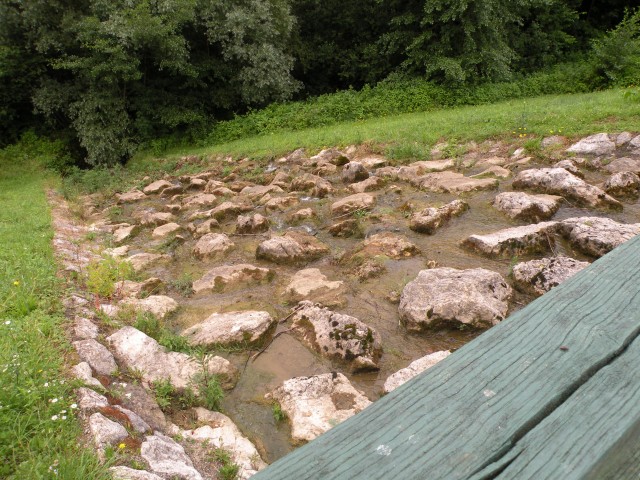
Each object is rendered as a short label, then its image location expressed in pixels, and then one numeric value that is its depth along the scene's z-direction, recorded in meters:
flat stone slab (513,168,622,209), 4.71
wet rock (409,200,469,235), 4.84
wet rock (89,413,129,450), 2.00
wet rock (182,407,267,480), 2.27
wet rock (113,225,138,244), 6.47
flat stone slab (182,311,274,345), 3.39
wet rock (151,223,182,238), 6.37
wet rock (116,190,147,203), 9.39
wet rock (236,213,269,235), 5.92
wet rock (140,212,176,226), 7.09
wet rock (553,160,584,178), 5.46
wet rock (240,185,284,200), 7.52
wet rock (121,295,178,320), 3.84
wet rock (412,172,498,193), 5.68
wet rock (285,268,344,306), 3.86
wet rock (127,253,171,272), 5.19
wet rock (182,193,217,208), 7.76
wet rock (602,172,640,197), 4.91
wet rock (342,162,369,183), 7.19
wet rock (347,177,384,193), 6.52
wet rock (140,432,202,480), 1.96
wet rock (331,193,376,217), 5.81
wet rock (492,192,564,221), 4.67
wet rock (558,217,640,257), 3.75
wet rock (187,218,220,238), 6.07
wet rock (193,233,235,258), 5.34
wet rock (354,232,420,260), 4.41
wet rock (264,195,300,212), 6.64
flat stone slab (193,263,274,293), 4.42
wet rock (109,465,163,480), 1.77
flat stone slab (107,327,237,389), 2.90
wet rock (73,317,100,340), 3.06
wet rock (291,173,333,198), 6.88
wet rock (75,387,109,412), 2.22
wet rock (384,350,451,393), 2.71
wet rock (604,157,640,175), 5.50
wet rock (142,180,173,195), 9.79
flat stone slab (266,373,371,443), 2.52
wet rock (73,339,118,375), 2.73
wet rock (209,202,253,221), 6.71
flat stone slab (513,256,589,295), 3.36
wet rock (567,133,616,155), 6.03
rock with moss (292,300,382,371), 3.04
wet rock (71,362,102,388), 2.45
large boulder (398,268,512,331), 3.15
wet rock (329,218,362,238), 5.26
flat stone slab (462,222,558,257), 4.02
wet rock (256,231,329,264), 4.82
